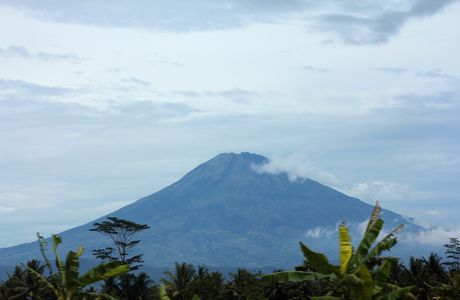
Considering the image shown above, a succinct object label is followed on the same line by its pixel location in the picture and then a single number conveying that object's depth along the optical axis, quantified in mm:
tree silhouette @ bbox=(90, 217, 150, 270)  101438
